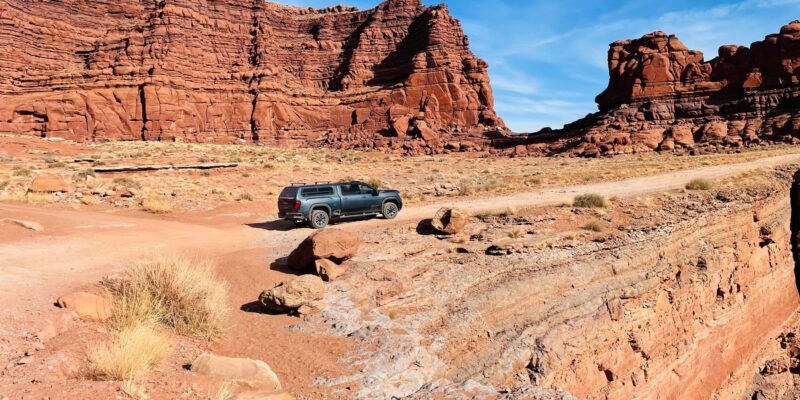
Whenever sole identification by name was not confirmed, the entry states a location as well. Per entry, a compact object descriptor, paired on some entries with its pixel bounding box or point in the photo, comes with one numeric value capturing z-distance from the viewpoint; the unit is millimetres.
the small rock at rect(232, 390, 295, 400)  4577
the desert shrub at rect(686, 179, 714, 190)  18984
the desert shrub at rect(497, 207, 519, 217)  14469
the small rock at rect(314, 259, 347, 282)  9523
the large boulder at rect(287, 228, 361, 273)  9867
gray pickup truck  15773
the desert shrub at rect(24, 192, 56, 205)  19891
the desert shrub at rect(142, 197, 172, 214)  20188
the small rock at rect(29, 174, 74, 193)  20984
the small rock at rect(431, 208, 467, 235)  12578
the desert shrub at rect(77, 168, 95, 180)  26781
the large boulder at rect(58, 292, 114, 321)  6499
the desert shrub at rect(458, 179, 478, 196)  24708
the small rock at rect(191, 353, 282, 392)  5225
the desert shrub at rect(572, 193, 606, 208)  15466
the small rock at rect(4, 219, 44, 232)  12984
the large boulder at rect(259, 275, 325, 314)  7910
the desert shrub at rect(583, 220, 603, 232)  12670
